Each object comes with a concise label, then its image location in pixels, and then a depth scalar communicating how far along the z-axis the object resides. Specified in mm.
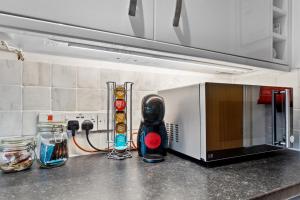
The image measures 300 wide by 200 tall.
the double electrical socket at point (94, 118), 940
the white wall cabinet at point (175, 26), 568
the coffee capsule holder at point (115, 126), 944
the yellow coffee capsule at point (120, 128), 968
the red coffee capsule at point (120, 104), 974
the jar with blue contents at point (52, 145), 768
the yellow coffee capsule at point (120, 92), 977
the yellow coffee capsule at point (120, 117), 979
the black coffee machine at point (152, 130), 882
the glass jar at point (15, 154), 707
